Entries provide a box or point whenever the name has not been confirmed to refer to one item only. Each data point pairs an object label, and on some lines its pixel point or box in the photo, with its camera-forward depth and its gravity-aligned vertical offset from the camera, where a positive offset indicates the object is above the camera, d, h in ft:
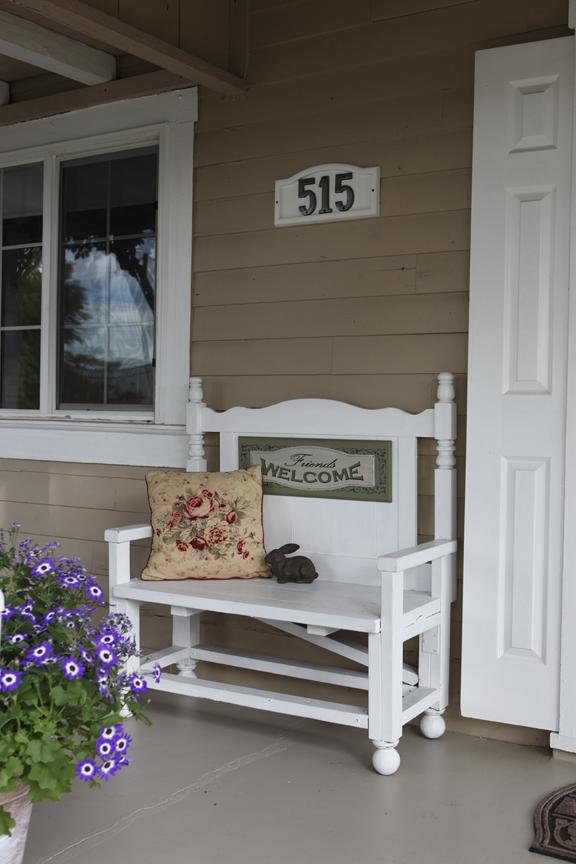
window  13.46 +1.79
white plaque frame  11.75 +2.60
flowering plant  6.77 -2.05
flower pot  7.03 -3.14
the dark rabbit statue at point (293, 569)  11.22 -1.87
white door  10.40 +0.29
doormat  8.26 -3.70
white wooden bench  9.83 -2.07
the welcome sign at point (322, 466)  11.49 -0.72
